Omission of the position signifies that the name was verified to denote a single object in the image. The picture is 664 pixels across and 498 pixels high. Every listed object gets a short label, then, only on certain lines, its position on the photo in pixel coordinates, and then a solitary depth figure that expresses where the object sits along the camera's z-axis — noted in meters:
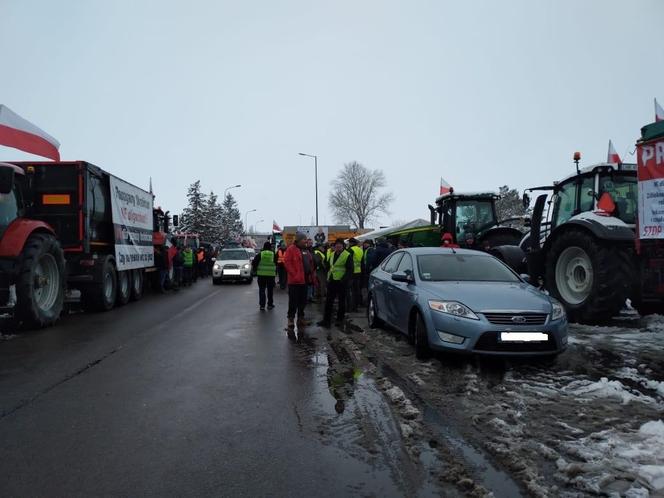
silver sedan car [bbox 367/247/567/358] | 5.70
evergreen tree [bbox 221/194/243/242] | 74.06
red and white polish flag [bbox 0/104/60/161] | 10.45
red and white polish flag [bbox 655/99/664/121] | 8.84
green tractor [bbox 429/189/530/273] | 14.84
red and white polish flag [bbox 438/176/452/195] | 19.30
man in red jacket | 9.52
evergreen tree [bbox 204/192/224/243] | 64.50
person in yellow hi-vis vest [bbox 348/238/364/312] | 12.35
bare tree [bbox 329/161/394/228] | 89.38
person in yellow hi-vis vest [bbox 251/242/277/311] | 12.41
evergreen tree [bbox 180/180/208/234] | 63.91
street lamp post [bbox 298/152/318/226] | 46.81
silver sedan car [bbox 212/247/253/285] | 22.75
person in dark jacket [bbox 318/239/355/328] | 9.98
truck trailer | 8.73
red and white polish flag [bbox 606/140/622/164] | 10.92
